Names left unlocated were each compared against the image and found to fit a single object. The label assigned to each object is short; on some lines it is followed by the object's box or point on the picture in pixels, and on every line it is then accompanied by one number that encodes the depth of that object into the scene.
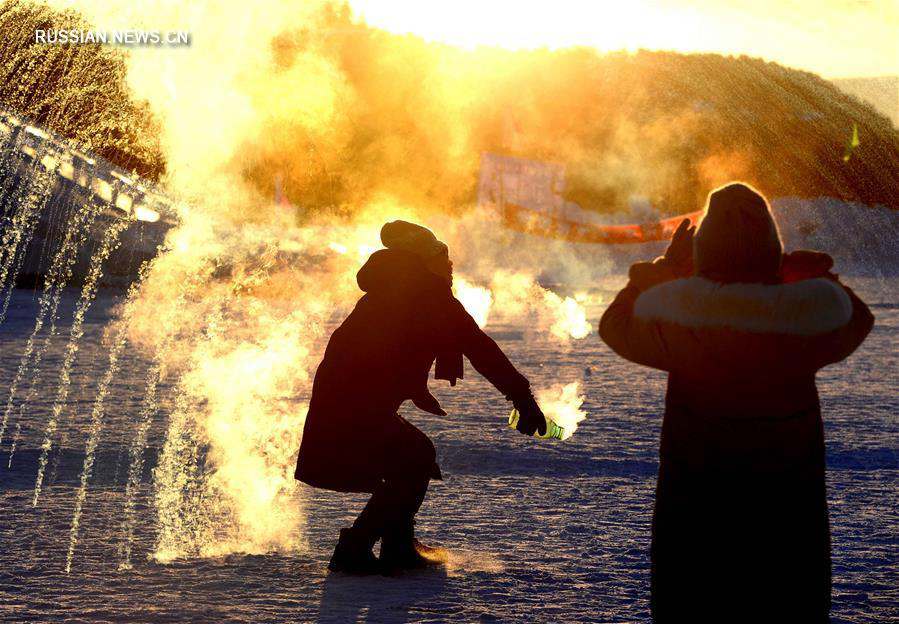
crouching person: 8.24
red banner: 83.50
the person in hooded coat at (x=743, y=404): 5.41
